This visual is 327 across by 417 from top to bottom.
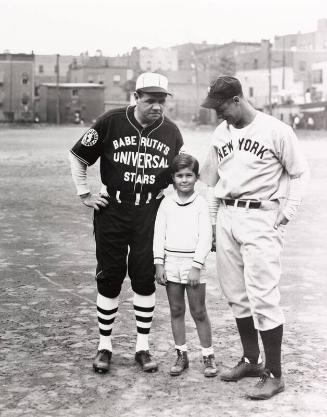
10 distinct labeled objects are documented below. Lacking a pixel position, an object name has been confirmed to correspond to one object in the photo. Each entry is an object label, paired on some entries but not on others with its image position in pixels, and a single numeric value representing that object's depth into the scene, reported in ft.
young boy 15.80
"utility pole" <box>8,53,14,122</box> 311.47
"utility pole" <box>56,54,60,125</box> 290.37
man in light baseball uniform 14.83
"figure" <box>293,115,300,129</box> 215.51
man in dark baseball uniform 16.56
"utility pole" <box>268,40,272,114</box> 250.12
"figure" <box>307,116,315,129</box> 219.61
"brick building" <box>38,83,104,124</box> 303.27
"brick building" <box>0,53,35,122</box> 310.65
